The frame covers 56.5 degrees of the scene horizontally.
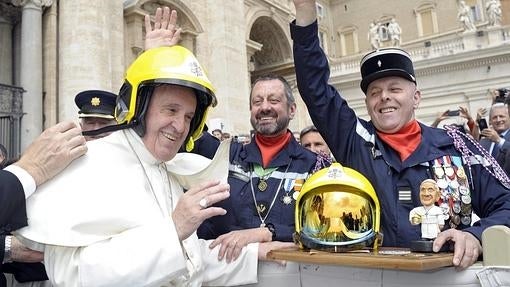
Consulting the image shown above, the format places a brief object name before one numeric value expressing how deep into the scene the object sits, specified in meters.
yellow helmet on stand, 1.85
